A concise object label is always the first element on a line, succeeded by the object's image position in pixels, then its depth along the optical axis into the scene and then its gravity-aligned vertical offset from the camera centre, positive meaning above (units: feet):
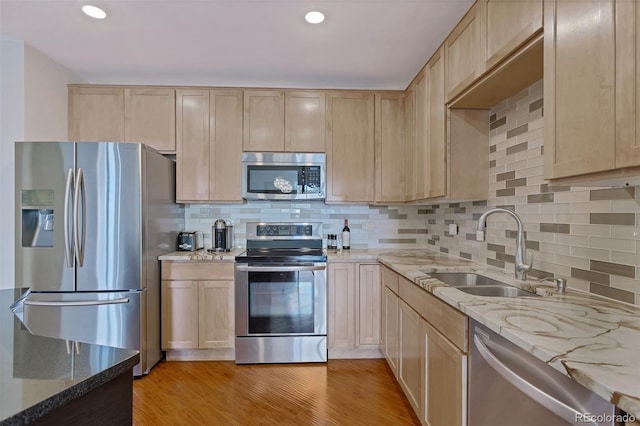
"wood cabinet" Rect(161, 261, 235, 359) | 9.05 -2.74
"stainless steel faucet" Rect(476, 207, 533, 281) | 5.41 -0.63
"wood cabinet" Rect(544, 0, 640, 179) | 3.04 +1.39
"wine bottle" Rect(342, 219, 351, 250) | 10.75 -0.80
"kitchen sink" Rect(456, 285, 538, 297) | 5.34 -1.33
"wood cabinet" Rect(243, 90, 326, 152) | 10.06 +2.98
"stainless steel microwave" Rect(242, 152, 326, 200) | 9.93 +1.18
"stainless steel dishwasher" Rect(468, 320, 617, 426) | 2.59 -1.71
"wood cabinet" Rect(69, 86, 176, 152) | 9.82 +3.10
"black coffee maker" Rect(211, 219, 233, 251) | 10.07 -0.70
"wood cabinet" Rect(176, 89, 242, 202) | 9.96 +2.19
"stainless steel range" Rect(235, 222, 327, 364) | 8.92 -2.66
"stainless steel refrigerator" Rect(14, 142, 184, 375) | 7.79 -0.64
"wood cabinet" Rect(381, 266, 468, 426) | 4.46 -2.42
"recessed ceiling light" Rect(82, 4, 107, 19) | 6.67 +4.34
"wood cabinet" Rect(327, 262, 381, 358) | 9.20 -2.63
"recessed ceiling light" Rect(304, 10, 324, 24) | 6.81 +4.31
